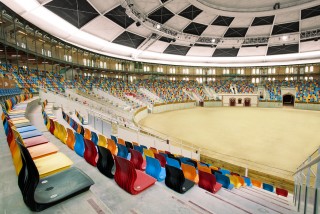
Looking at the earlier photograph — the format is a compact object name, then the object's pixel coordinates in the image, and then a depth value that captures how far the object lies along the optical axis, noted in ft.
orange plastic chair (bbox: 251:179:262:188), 27.43
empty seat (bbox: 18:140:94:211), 6.93
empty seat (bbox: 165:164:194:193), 11.64
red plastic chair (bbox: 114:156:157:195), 9.56
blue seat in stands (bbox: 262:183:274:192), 26.20
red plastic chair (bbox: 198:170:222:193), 15.53
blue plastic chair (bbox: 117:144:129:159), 17.37
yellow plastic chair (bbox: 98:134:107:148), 20.16
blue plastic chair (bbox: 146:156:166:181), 14.26
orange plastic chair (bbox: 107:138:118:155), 19.47
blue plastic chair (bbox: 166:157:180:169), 18.68
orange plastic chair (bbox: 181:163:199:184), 17.28
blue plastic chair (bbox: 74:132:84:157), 15.11
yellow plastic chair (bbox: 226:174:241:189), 22.33
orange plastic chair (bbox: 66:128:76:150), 16.60
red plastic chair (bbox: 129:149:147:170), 16.43
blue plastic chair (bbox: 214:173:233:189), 19.37
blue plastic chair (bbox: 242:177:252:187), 25.92
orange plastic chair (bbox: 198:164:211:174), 20.13
